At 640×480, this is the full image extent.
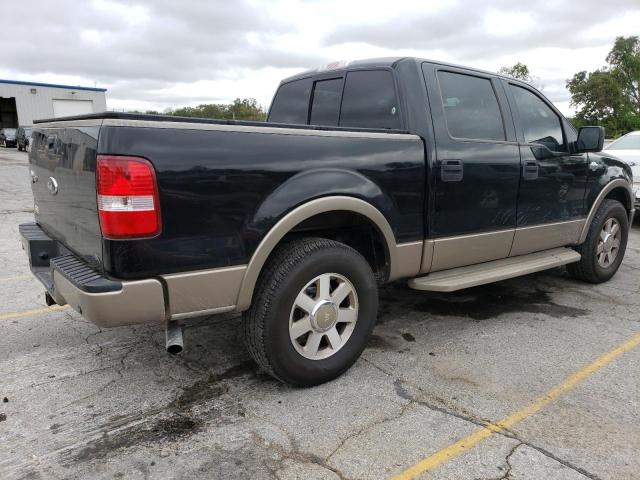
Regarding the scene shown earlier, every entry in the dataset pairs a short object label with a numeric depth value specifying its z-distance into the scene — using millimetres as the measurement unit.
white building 44906
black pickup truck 2463
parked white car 8508
